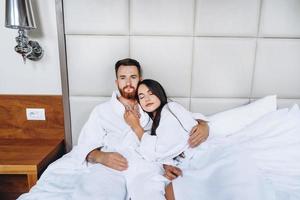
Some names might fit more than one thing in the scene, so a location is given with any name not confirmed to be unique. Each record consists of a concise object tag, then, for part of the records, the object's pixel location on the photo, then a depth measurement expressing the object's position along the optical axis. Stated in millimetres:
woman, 1034
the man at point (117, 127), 1288
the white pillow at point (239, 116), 1442
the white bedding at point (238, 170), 1047
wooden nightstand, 1285
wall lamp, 1356
